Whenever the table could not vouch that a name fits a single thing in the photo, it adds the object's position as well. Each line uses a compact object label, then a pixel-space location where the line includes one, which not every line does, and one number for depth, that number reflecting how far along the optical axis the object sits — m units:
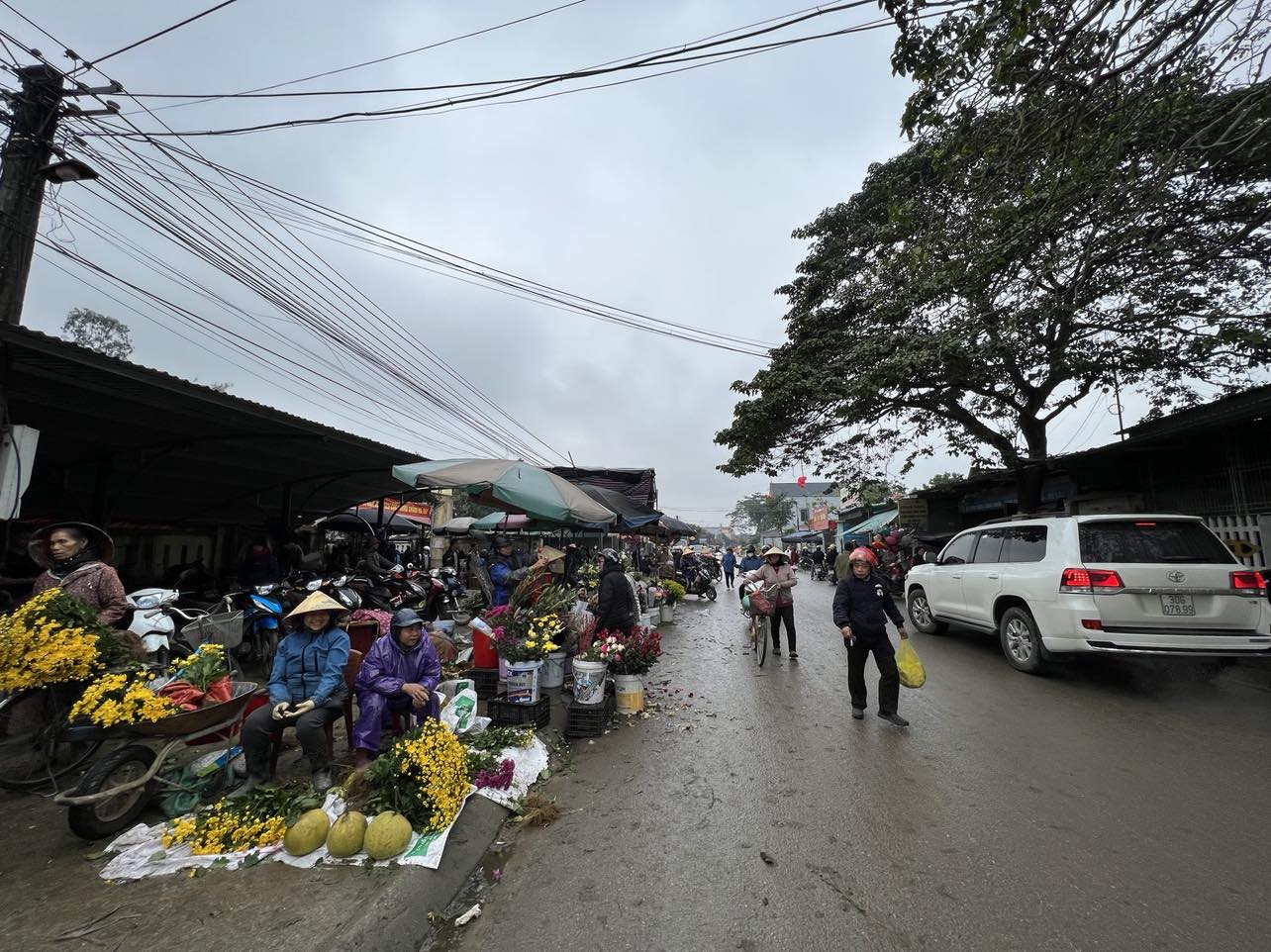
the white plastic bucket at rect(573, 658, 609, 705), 5.05
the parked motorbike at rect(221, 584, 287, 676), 6.44
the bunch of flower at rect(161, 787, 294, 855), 2.87
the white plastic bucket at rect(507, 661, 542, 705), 4.94
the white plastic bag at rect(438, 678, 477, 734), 4.45
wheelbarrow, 2.93
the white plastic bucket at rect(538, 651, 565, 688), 6.00
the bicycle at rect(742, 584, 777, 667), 7.80
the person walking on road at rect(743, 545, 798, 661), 7.91
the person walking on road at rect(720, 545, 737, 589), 21.57
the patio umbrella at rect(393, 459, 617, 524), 7.08
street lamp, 5.88
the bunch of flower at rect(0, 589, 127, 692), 3.02
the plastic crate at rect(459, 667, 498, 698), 5.74
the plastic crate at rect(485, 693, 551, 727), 4.89
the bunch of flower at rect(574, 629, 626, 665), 5.28
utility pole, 5.73
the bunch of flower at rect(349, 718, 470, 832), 3.07
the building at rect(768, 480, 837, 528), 71.81
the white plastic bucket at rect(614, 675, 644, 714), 5.52
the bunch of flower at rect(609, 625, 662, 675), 5.54
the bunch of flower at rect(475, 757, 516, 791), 3.60
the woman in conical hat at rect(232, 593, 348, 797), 3.51
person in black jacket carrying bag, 5.22
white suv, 5.40
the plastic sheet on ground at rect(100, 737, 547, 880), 2.74
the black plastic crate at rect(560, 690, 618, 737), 4.97
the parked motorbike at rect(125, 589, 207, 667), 4.70
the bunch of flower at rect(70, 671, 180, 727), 2.89
